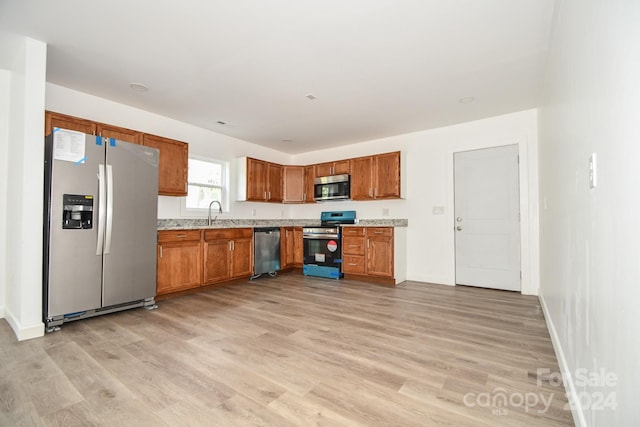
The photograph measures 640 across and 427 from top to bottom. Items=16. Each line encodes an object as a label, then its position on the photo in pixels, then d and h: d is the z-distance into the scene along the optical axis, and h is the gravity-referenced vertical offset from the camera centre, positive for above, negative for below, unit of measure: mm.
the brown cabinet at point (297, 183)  5867 +722
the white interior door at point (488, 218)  4043 +8
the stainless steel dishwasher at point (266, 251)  4875 -580
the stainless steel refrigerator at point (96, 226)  2639 -86
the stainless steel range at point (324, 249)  5027 -553
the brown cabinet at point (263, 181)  5168 +705
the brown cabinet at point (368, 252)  4535 -564
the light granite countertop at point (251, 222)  4176 -81
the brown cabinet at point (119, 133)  3342 +1038
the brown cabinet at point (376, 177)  4777 +725
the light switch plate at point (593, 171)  1080 +185
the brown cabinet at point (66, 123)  2934 +1024
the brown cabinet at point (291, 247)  5453 -570
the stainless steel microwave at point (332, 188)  5305 +588
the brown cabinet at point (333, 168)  5381 +976
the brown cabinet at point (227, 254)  4152 -562
